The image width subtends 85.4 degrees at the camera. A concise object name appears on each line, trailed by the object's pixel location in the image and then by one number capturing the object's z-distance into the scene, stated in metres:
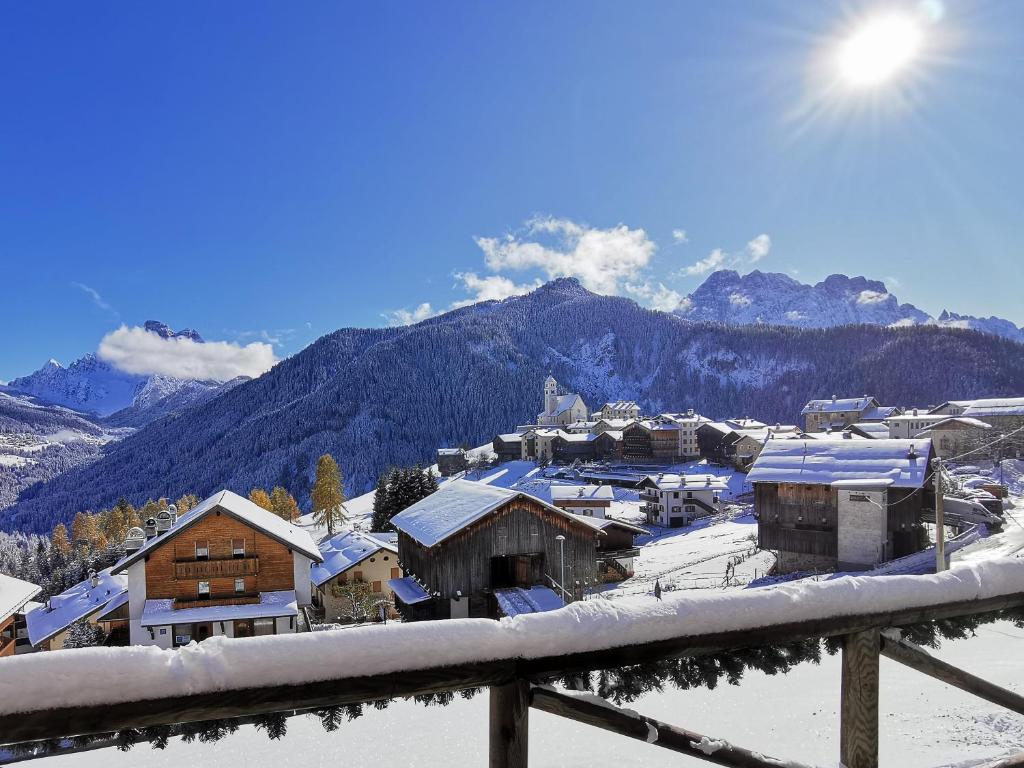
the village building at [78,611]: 34.03
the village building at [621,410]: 133.75
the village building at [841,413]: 99.38
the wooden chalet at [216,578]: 25.39
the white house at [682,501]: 56.62
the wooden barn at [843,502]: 28.27
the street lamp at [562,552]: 23.81
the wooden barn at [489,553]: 23.19
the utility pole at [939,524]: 18.92
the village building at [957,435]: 61.03
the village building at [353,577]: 35.12
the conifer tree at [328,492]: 61.34
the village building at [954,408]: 74.47
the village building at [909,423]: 74.36
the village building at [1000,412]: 66.88
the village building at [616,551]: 36.06
